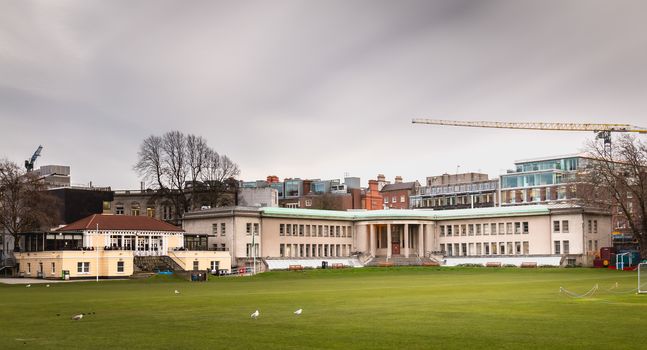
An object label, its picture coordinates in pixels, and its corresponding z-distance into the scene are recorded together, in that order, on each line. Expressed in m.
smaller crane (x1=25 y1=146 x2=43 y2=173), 153.88
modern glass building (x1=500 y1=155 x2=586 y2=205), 148.75
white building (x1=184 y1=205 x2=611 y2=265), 109.88
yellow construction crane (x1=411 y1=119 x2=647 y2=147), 161.89
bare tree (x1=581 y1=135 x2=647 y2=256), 97.06
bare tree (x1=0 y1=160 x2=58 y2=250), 93.31
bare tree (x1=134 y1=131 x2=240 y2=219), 118.00
